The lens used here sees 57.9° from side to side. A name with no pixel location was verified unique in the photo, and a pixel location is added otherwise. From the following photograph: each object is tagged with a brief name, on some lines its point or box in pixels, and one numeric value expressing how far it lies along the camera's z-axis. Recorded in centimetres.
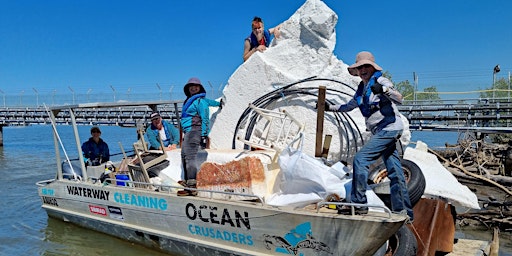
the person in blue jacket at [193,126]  721
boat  523
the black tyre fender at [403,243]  560
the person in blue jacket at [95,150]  973
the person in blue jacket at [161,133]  874
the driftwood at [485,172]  966
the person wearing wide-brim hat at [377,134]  527
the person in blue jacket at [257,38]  938
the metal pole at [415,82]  2465
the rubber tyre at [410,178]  604
